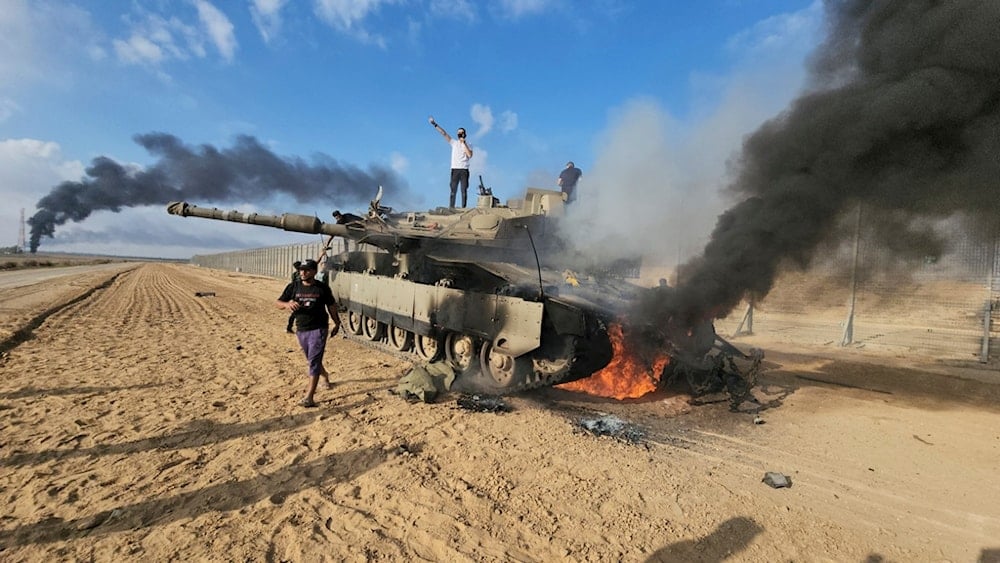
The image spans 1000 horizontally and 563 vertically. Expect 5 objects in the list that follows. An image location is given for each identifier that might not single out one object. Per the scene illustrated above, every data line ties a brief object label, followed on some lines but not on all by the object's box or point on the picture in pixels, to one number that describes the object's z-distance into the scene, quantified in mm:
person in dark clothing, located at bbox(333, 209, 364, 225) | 10609
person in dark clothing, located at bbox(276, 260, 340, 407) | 6238
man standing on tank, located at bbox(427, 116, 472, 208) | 12047
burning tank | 6578
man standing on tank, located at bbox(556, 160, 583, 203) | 10797
